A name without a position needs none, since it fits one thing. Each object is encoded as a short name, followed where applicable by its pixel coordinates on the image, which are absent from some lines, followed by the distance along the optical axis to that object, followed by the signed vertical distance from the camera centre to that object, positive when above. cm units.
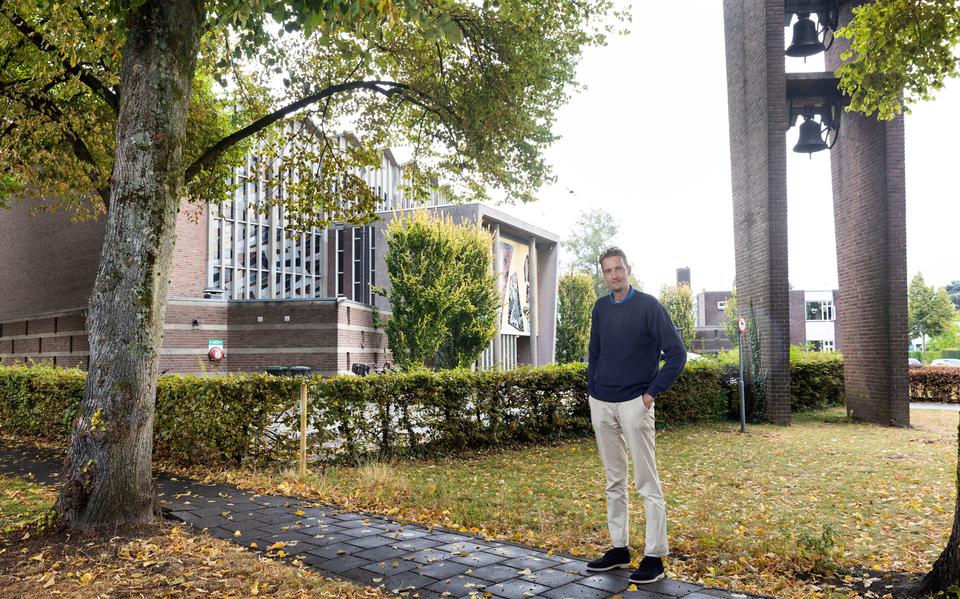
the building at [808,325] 6844 +12
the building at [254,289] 2873 +239
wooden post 820 -120
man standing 434 -41
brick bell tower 1423 +263
